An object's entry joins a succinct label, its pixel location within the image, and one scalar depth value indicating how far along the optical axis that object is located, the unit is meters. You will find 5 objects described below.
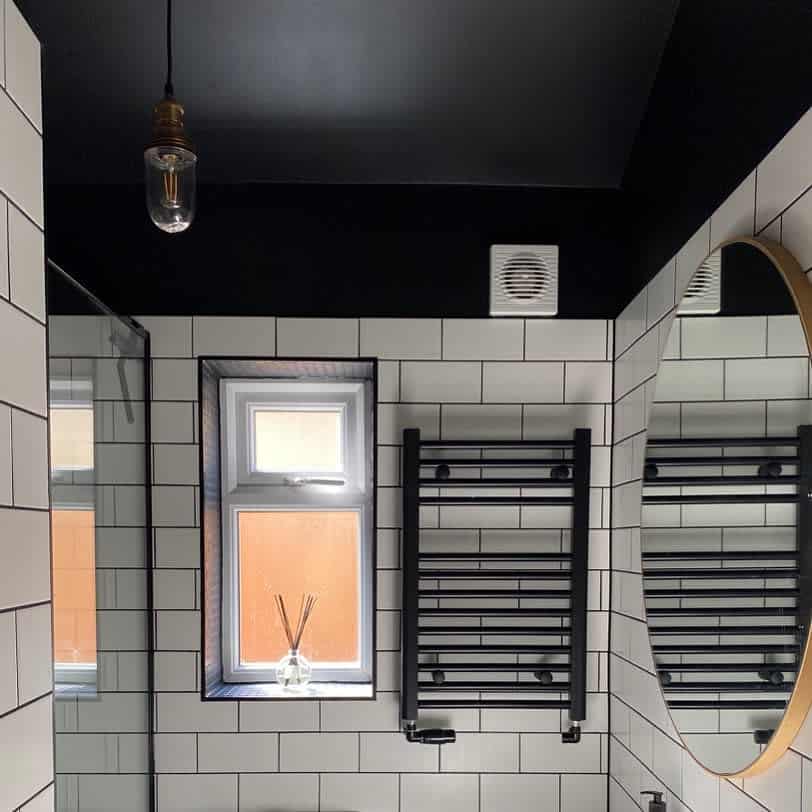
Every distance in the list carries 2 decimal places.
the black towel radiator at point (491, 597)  2.25
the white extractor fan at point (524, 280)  2.30
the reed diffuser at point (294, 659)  2.47
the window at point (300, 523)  2.57
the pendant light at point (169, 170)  1.21
